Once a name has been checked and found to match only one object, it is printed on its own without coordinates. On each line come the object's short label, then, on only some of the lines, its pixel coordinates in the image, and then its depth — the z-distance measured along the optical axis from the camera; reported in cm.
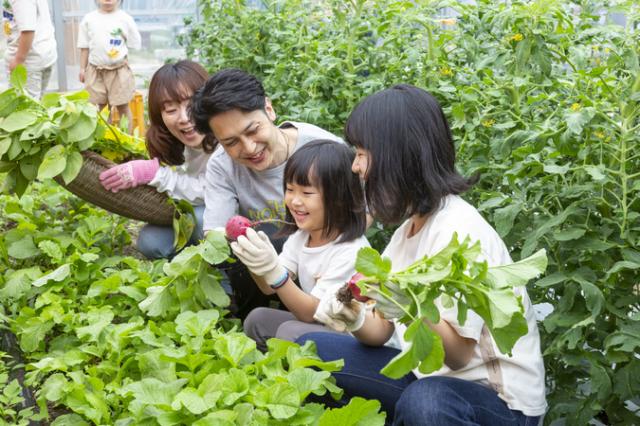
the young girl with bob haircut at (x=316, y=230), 267
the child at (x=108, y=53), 745
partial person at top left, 643
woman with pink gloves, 355
